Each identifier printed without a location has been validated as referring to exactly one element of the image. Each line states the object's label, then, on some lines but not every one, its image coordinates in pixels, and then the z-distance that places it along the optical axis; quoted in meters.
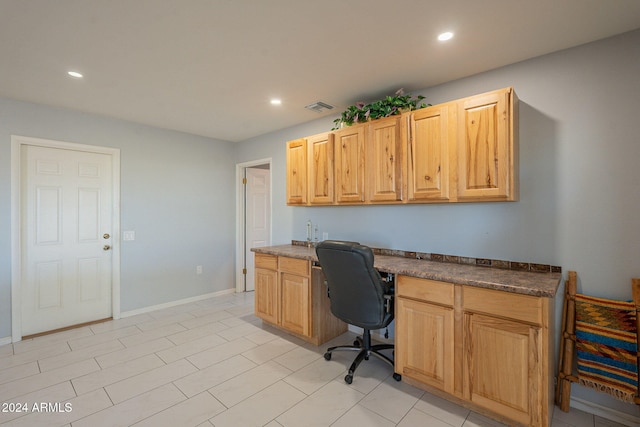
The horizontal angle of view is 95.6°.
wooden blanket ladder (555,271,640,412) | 1.72
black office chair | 2.10
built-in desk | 1.62
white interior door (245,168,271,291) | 4.83
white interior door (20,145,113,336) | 3.06
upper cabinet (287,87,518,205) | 2.00
